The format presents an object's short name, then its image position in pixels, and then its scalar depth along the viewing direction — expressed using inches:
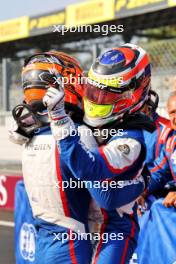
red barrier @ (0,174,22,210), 703.7
